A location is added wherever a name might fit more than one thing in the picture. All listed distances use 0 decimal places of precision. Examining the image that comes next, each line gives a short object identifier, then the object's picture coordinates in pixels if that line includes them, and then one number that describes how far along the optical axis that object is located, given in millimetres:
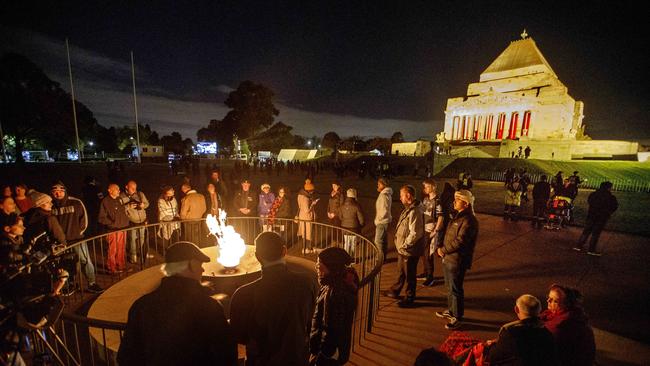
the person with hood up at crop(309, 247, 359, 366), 2688
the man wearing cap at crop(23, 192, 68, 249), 5484
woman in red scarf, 2975
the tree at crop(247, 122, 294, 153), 62062
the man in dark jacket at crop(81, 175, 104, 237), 8898
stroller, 11375
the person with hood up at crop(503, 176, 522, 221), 12422
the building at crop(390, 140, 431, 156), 51709
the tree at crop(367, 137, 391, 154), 95250
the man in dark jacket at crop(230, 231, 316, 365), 2287
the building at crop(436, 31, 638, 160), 40094
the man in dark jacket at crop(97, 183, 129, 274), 6927
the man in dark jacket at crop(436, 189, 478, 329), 4637
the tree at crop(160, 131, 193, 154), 112219
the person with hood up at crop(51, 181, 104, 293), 6074
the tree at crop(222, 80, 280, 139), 59719
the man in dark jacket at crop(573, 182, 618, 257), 8203
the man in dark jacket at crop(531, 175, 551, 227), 11453
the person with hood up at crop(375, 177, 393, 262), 6680
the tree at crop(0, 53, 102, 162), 37125
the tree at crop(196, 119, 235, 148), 61875
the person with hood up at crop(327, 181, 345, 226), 8103
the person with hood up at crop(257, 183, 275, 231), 9219
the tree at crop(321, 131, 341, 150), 115950
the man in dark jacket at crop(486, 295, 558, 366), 2566
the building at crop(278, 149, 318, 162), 61916
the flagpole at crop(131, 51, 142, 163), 35438
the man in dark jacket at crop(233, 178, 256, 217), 9534
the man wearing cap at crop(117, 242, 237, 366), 2031
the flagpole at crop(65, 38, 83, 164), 31000
